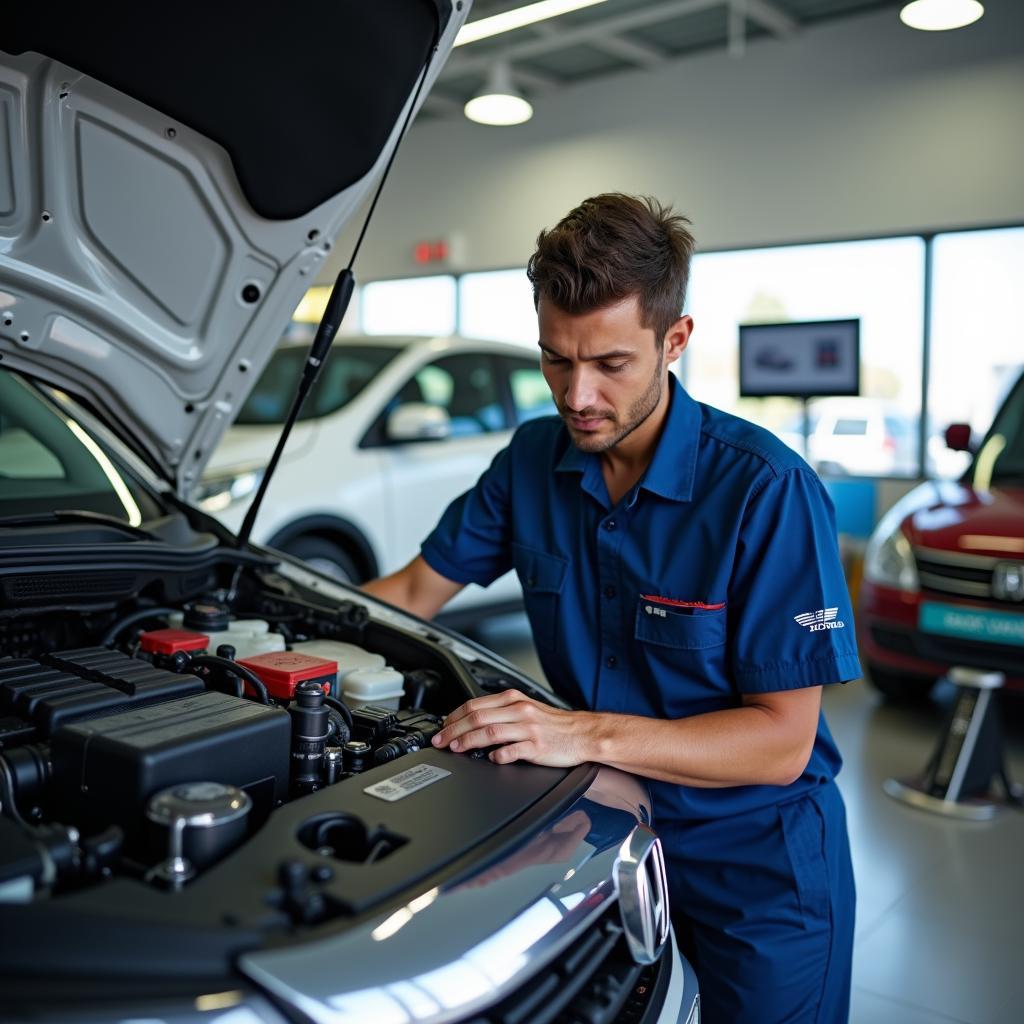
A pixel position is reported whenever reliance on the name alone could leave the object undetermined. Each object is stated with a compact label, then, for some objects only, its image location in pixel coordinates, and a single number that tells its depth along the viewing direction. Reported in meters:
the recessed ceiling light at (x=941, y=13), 4.50
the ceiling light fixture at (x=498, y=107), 6.01
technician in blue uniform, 1.37
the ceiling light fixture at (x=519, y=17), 5.75
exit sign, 8.84
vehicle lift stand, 3.15
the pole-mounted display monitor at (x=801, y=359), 5.18
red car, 3.48
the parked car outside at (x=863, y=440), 6.73
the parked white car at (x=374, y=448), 3.74
